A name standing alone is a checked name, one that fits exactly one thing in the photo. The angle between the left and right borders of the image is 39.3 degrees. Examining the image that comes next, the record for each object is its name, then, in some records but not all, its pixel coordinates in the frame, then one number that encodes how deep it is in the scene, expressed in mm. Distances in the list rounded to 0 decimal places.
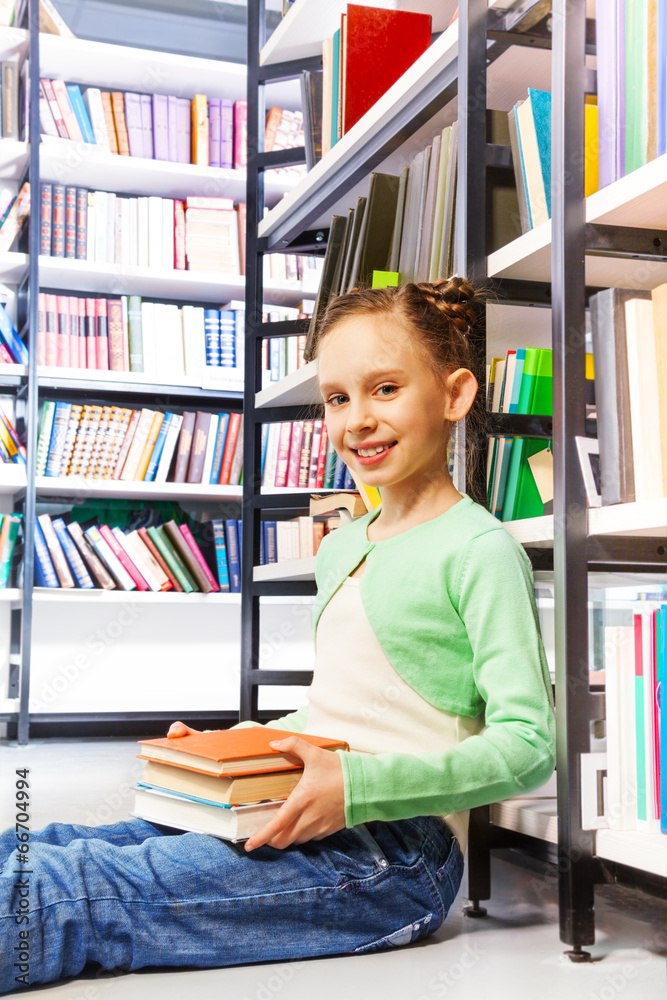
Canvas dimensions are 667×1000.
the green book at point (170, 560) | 2877
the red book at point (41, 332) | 2846
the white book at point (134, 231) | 3004
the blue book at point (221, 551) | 2938
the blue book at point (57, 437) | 2822
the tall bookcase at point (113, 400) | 2785
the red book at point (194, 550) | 2896
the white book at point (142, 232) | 3016
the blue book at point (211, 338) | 3023
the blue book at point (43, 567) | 2781
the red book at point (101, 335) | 2914
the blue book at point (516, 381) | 1174
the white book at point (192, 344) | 3023
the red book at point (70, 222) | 2922
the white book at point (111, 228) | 2975
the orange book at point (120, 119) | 3004
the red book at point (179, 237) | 3057
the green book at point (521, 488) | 1167
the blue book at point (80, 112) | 2945
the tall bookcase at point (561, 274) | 913
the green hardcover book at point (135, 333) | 2957
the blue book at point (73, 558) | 2805
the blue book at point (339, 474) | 2166
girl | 811
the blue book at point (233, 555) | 2947
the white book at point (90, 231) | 2953
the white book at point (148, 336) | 2977
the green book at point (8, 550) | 2793
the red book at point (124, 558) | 2840
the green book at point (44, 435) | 2803
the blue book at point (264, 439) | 2828
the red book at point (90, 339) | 2902
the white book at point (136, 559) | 2844
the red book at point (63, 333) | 2869
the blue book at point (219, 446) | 2984
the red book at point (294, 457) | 2785
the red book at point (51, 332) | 2855
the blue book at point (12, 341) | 2805
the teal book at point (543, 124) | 1160
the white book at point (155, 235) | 3021
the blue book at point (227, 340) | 3035
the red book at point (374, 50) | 1873
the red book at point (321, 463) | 2730
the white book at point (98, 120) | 2972
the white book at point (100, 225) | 2963
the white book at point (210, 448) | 2973
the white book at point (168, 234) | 3033
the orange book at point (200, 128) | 3057
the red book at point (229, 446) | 2992
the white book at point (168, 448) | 2926
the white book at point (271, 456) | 2789
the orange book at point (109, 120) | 2994
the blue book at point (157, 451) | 2920
